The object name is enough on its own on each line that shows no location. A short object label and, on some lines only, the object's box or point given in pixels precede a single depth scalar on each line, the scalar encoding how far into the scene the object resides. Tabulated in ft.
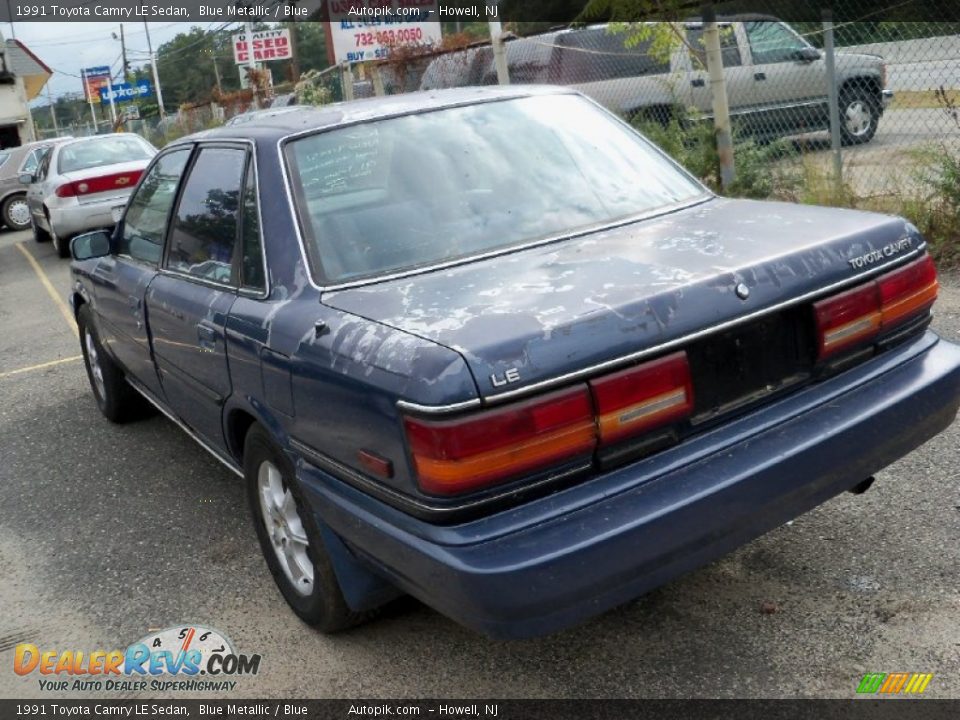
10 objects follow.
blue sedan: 8.11
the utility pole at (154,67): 135.98
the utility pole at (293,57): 129.39
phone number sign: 68.08
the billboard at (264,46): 120.59
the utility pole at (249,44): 119.03
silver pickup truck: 32.71
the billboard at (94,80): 213.05
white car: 44.37
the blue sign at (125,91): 208.74
